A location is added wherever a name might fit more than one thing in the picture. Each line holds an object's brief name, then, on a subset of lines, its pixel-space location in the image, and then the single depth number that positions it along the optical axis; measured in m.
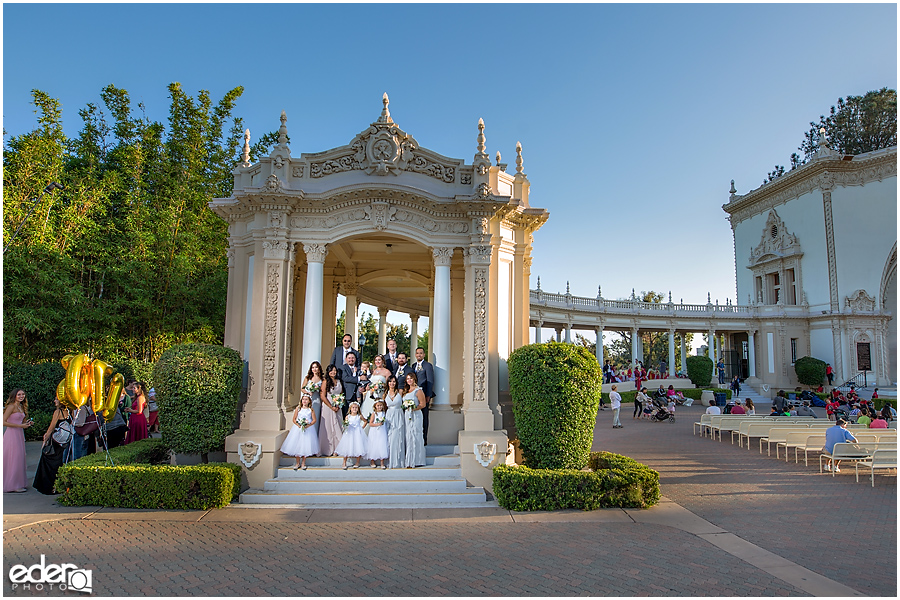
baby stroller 22.64
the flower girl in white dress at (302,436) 9.44
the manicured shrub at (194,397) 9.11
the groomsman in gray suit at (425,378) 10.23
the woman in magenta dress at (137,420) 12.48
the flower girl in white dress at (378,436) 9.45
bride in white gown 9.73
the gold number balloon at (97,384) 8.72
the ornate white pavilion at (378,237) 10.19
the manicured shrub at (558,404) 9.02
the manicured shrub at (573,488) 8.44
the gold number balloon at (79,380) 8.33
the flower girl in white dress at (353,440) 9.45
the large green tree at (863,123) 45.22
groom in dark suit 10.23
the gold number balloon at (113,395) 9.20
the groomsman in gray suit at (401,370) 10.14
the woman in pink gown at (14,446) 9.05
